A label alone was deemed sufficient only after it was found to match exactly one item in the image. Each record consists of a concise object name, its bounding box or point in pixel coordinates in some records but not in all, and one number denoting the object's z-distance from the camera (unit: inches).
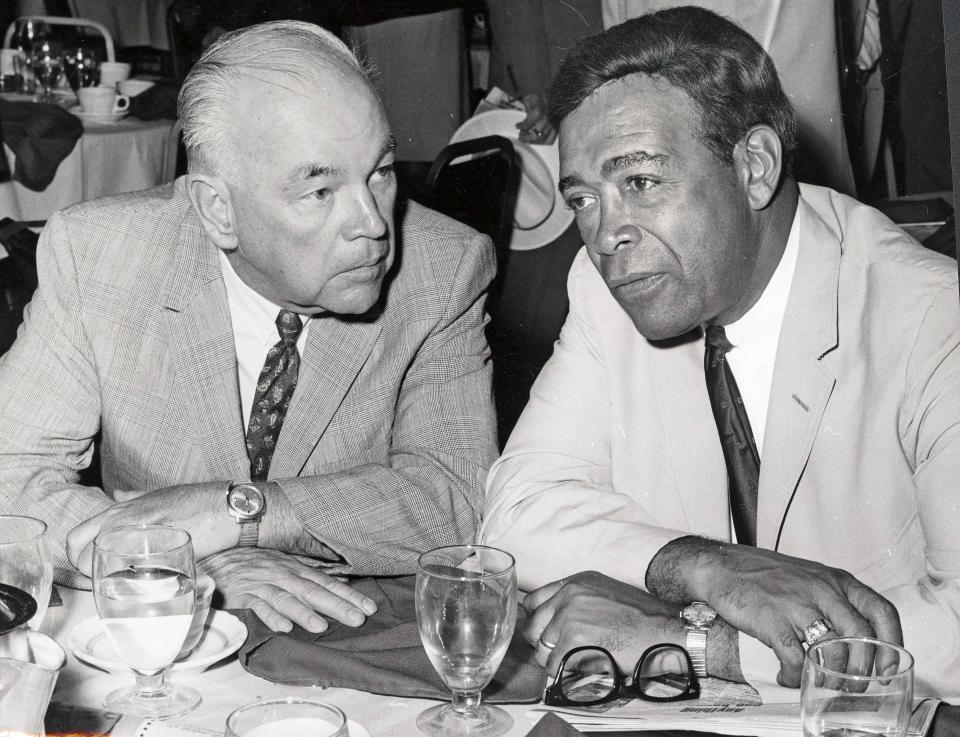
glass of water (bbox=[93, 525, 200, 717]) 37.5
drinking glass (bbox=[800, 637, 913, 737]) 30.8
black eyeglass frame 39.3
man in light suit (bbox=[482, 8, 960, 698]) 55.8
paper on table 36.5
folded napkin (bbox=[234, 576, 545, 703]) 39.1
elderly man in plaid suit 64.7
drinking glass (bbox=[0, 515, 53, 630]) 38.7
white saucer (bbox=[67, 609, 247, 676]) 40.0
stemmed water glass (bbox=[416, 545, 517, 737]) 36.4
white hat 114.7
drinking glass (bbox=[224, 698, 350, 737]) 28.9
